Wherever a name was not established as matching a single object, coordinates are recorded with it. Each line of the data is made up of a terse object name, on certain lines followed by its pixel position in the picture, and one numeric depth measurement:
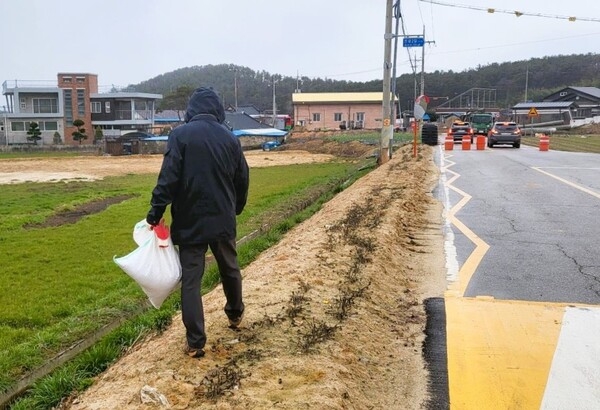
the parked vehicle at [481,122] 45.07
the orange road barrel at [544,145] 30.27
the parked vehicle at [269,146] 61.70
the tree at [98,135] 71.91
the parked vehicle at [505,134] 33.19
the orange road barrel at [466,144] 32.50
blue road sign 23.58
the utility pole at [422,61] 52.49
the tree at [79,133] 68.69
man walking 4.24
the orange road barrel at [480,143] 32.70
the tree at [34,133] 67.45
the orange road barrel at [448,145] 32.88
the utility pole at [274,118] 93.56
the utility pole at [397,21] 30.32
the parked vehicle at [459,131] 41.23
